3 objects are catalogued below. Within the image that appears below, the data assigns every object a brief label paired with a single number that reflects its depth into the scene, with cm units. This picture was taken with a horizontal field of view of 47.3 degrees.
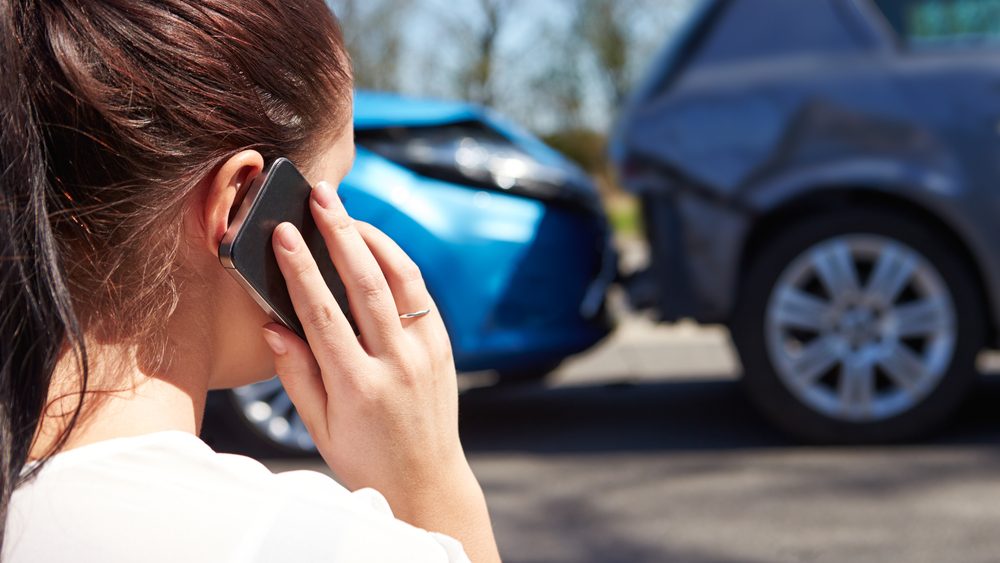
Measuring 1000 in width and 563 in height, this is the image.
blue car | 361
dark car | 368
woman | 75
